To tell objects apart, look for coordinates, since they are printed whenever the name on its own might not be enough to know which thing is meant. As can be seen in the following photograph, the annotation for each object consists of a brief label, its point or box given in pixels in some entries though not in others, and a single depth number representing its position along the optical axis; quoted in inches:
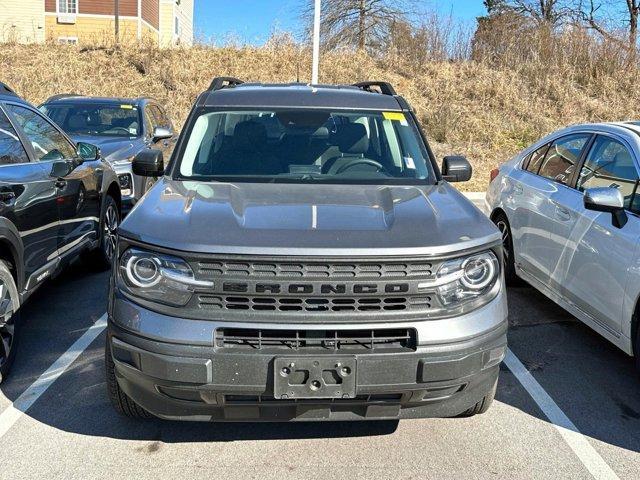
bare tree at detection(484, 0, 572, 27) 1077.8
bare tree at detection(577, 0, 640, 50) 816.3
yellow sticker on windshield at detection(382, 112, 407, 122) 179.0
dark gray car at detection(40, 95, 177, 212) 346.6
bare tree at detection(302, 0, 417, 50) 1135.6
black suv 159.0
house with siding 1512.1
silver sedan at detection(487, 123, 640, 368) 155.7
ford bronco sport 107.4
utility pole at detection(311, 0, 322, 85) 521.3
